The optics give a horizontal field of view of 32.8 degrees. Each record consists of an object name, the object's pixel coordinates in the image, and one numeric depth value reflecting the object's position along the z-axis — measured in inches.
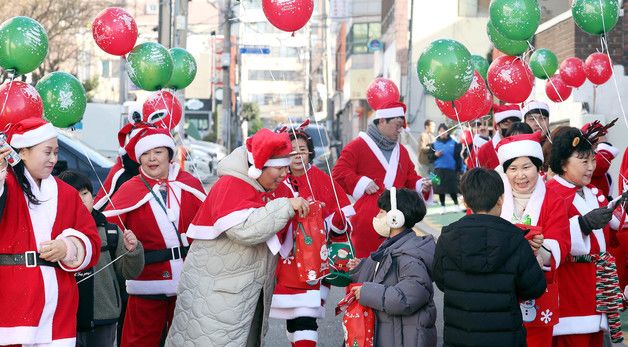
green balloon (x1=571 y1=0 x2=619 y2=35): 342.6
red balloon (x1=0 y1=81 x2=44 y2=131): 252.2
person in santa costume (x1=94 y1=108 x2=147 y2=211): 323.0
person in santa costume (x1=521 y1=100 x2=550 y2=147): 350.8
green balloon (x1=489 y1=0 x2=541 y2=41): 326.3
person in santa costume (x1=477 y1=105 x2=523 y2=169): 361.1
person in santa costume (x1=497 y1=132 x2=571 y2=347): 242.4
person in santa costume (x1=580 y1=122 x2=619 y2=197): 326.3
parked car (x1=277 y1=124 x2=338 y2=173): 1397.6
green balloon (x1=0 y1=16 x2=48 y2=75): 270.7
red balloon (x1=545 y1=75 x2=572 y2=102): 472.1
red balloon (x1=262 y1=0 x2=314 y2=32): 306.7
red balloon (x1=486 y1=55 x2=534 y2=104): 344.2
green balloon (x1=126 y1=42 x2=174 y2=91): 331.3
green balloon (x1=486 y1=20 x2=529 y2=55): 355.6
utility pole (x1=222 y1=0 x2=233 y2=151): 1456.7
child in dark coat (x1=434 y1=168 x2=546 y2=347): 209.5
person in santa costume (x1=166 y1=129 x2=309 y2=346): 240.1
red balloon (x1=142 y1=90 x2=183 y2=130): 349.7
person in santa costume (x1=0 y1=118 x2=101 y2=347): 210.1
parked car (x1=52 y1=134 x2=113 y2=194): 532.1
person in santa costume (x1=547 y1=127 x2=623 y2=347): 258.2
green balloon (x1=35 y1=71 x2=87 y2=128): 289.9
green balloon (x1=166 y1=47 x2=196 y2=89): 389.1
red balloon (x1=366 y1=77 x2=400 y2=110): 388.5
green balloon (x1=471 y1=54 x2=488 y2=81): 401.4
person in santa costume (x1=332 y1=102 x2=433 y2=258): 357.4
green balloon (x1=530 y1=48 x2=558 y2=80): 436.8
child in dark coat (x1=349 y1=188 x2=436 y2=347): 234.5
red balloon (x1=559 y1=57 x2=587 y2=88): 437.7
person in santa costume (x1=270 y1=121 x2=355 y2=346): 284.0
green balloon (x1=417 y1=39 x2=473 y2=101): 300.4
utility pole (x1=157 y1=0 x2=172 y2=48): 846.5
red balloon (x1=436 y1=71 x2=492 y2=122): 341.7
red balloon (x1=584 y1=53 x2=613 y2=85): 427.5
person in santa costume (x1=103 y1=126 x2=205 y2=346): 288.0
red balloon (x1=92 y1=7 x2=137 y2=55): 323.6
